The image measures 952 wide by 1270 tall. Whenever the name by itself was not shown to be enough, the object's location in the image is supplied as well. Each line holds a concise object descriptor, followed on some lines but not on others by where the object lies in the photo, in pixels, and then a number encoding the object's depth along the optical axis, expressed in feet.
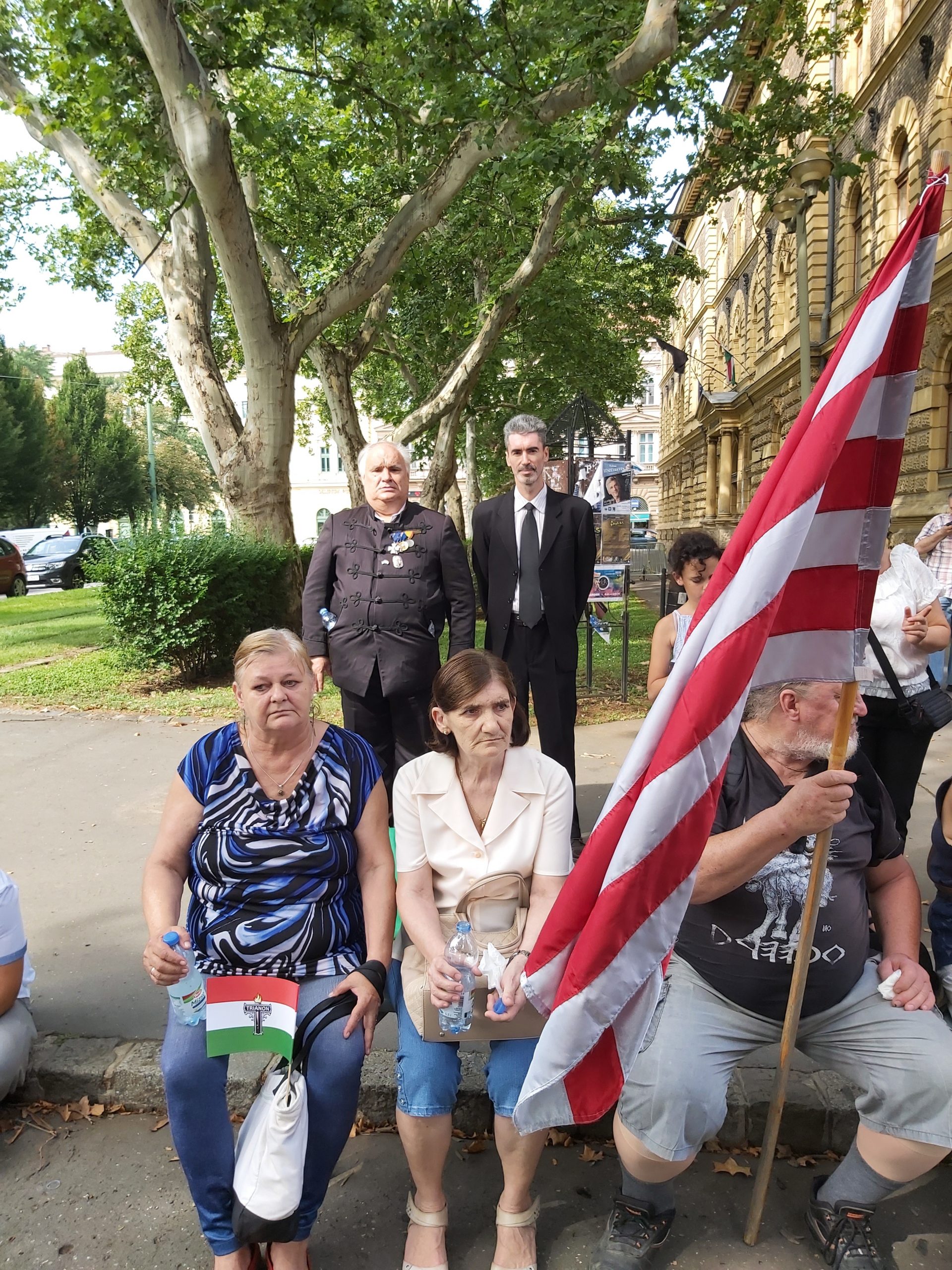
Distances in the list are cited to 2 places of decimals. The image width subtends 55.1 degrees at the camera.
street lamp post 35.50
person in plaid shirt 26.30
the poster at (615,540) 28.89
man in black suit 16.39
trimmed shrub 32.40
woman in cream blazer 8.71
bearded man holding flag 6.55
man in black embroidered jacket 15.07
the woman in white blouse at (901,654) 12.79
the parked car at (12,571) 82.79
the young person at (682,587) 14.01
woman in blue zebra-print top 8.45
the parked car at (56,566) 91.81
